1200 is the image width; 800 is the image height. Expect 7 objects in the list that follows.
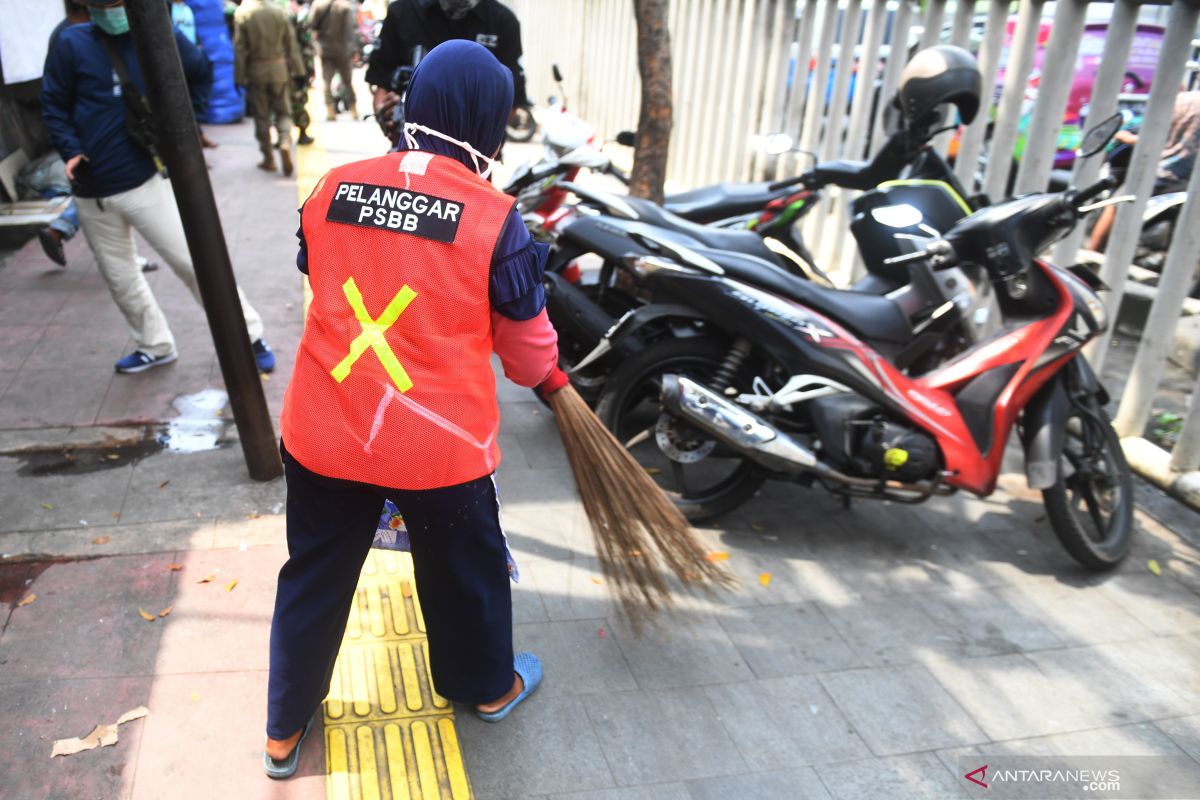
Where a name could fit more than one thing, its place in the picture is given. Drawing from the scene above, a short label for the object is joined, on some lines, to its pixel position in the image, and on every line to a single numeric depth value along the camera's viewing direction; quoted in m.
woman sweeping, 2.05
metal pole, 3.21
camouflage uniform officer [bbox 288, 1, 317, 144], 10.55
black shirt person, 5.24
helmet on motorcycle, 4.30
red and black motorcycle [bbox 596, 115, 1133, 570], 3.55
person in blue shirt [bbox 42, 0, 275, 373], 4.04
